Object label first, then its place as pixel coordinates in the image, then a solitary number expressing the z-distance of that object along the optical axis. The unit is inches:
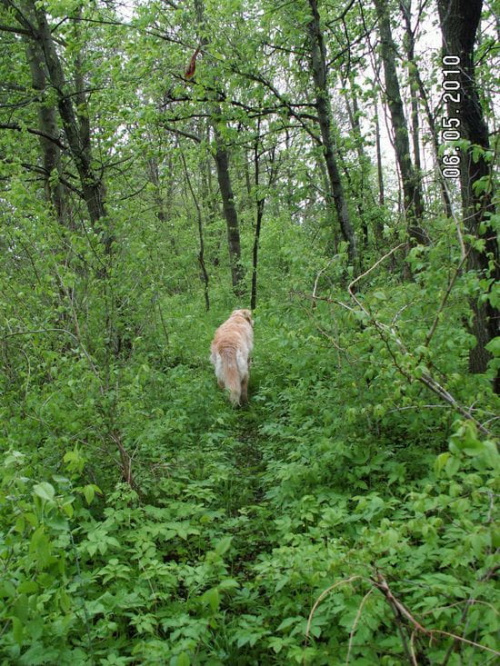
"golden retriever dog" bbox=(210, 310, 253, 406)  276.4
